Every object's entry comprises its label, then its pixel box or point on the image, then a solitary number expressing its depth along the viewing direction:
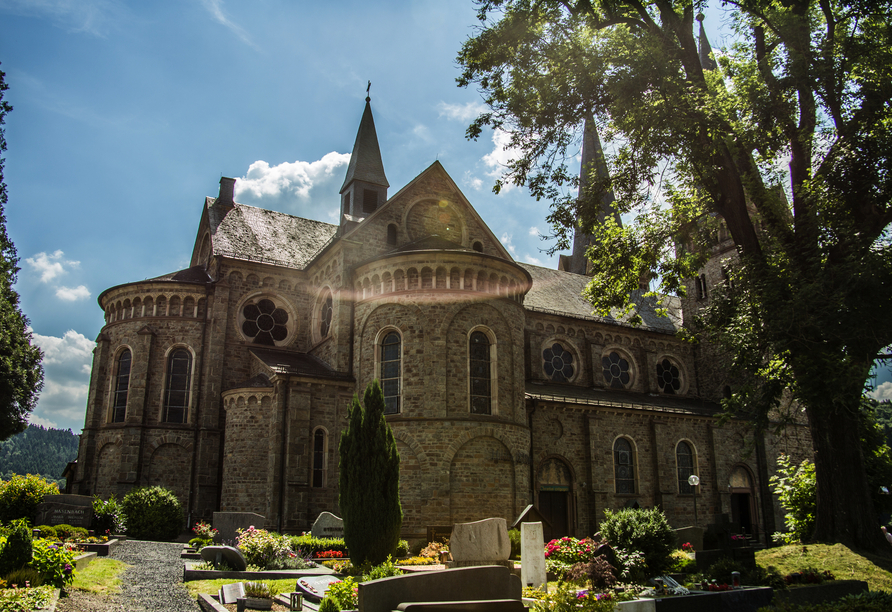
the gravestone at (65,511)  17.81
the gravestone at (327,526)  19.12
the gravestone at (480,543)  14.14
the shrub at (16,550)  9.94
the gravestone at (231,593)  10.52
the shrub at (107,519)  20.17
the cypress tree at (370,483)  15.41
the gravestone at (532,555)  13.19
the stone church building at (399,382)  21.62
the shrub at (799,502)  16.77
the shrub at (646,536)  15.00
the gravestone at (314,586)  11.34
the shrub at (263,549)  14.59
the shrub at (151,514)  20.78
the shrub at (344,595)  9.66
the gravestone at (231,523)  17.44
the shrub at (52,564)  10.05
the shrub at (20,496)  17.83
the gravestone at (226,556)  13.77
